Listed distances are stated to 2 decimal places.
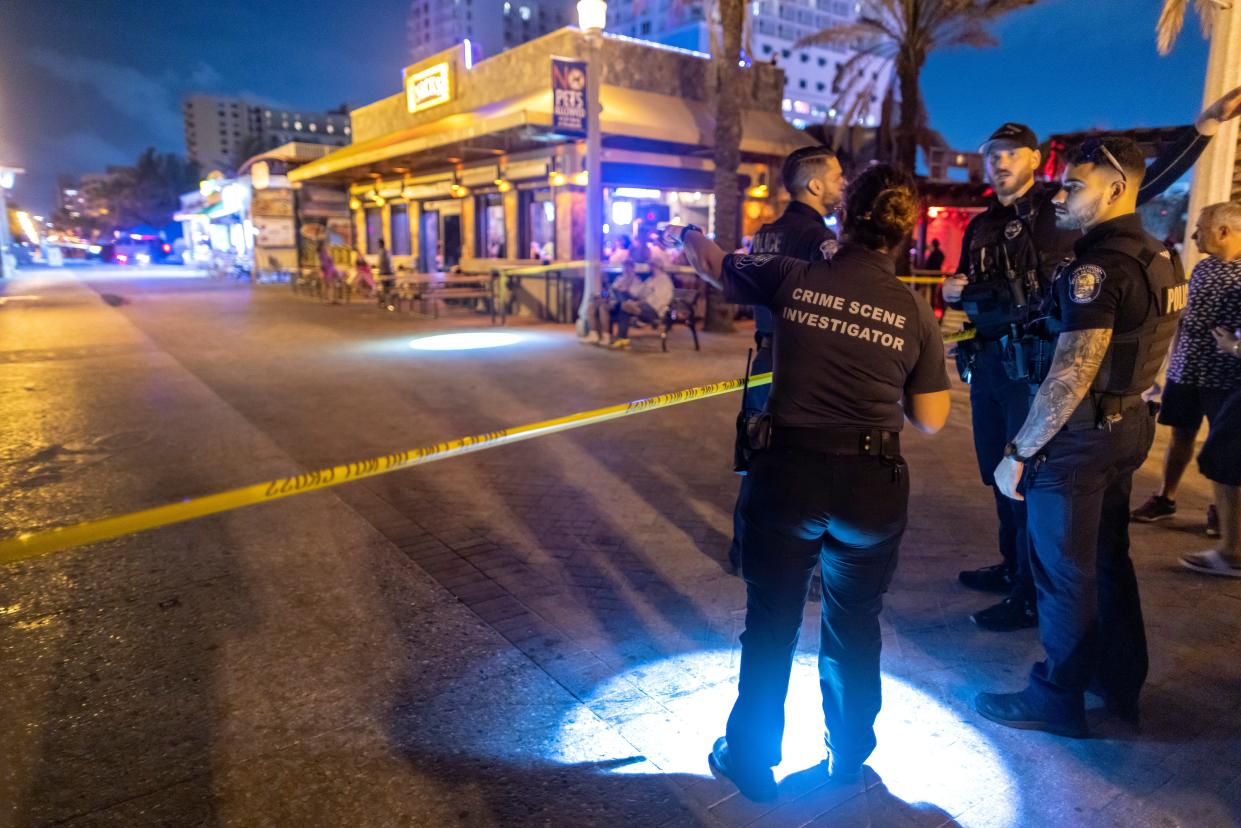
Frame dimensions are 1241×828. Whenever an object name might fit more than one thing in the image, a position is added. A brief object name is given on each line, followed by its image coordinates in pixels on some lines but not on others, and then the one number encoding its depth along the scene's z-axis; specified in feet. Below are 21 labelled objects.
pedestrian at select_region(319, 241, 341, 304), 72.69
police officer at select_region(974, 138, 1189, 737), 8.87
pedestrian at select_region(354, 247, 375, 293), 69.26
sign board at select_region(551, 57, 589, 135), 40.93
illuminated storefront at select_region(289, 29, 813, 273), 55.36
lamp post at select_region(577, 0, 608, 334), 40.42
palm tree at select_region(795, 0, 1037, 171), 57.21
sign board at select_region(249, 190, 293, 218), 107.76
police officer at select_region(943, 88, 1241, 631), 11.89
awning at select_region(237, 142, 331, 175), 105.09
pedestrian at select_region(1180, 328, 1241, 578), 13.89
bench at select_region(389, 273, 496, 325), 57.47
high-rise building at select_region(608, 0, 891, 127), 310.86
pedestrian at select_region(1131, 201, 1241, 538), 13.97
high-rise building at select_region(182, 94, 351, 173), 496.23
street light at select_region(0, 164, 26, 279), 111.71
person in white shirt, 40.47
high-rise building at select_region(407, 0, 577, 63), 416.05
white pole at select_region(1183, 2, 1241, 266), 22.29
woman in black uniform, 7.82
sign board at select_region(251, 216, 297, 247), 109.09
